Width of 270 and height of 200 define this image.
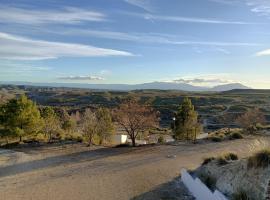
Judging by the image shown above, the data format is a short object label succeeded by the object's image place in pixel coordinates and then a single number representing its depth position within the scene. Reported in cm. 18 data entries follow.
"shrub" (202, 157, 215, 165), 949
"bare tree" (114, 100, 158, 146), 1533
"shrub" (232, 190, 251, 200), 601
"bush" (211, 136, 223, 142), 1644
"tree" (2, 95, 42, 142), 1720
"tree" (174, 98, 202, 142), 2024
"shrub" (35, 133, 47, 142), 1712
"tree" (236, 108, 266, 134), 2247
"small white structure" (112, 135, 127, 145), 2406
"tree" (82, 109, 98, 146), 1661
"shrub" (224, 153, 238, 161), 885
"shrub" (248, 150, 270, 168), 632
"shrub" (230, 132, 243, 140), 1694
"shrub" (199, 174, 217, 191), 751
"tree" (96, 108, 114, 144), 1859
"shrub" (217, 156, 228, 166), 846
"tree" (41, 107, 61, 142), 1860
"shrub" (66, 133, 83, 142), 1693
